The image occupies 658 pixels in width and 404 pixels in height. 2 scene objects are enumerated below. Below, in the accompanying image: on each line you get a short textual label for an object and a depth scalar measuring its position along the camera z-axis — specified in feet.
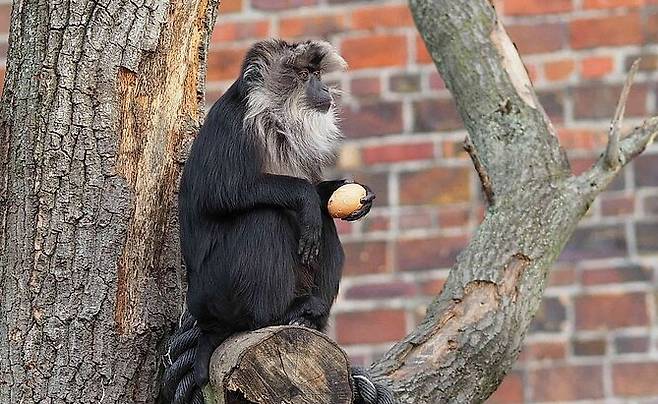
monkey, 18.84
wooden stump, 16.15
